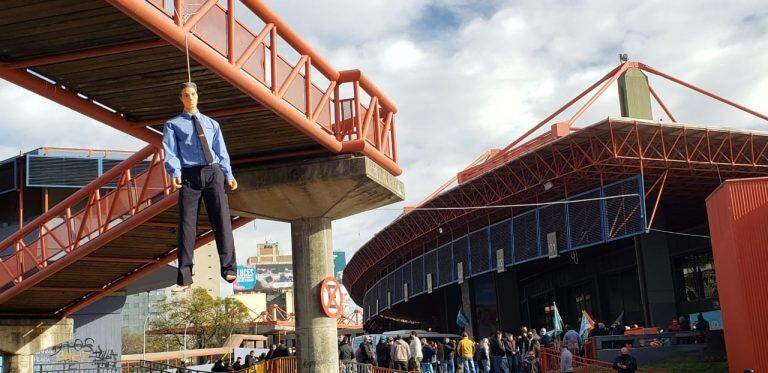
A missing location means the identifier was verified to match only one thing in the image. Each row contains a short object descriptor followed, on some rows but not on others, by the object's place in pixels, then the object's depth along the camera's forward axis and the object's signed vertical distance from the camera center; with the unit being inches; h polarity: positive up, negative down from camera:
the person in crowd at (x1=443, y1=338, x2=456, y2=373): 1093.8 -10.8
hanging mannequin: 269.3 +58.2
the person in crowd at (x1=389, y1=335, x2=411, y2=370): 981.2 -2.6
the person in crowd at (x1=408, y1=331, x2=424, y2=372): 1008.9 -4.0
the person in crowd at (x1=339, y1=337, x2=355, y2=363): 944.9 +4.2
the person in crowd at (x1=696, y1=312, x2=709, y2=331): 1078.4 +9.9
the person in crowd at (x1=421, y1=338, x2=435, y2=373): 1085.1 -8.7
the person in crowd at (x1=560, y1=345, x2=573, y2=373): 866.1 -19.6
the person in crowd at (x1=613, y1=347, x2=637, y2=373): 815.7 -23.8
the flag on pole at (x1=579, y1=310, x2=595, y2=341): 1149.8 +18.1
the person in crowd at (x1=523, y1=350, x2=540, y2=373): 1005.2 -21.6
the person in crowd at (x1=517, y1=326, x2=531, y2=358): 1097.4 +1.9
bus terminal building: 1290.6 +204.6
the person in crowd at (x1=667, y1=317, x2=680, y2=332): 1121.8 +10.1
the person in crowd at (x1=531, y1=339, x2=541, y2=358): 1023.6 -5.0
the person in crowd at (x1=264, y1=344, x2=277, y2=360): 971.3 +8.4
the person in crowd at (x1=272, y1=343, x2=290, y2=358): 957.2 +8.8
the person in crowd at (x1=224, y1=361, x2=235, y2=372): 1029.2 -5.6
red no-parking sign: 761.1 +52.2
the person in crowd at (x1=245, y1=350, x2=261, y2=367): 1033.5 +2.7
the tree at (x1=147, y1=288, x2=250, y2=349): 3390.7 +183.5
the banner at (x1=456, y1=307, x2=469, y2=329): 1795.0 +58.5
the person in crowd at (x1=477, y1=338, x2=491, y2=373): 1037.2 -10.3
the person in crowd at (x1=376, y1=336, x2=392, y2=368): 1058.7 -0.7
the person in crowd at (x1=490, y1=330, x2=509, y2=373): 1036.5 -13.1
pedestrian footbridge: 463.8 +172.1
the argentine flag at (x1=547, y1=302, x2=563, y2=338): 1255.8 +22.1
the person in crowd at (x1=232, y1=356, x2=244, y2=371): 1057.9 -3.4
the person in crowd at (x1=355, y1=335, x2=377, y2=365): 1011.3 +0.6
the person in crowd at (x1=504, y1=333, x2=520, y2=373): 1042.7 -10.4
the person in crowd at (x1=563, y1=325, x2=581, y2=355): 982.4 +0.9
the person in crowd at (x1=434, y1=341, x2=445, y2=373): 1110.4 -9.3
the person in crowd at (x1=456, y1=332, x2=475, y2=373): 1016.9 -7.8
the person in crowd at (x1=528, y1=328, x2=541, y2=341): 1058.4 +9.3
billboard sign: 6742.1 +646.3
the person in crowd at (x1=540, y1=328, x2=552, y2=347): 1084.6 +5.0
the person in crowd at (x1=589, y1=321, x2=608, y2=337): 1071.6 +10.3
